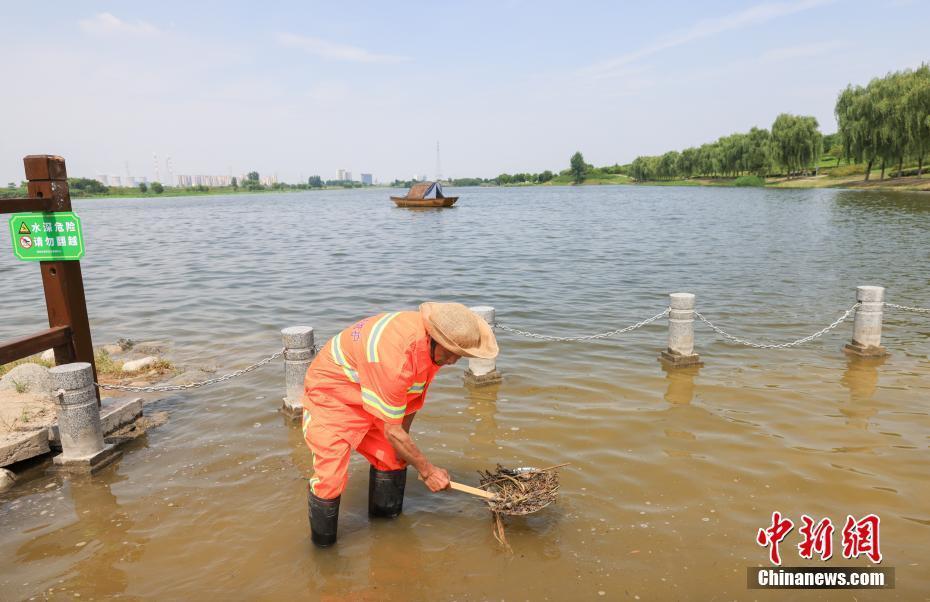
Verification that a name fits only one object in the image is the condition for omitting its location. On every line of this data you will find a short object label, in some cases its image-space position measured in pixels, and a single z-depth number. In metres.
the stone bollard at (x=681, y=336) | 8.05
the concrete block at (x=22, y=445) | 5.25
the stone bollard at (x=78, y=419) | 5.19
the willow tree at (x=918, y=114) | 43.62
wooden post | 5.51
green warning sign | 5.53
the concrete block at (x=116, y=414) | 5.91
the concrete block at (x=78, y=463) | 5.31
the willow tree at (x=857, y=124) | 47.94
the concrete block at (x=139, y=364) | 8.43
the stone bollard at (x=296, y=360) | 6.40
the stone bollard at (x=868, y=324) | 8.16
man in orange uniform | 3.56
